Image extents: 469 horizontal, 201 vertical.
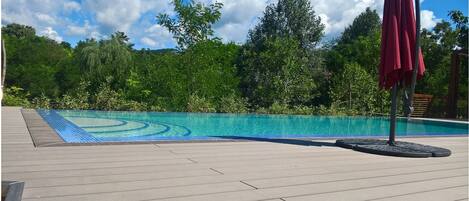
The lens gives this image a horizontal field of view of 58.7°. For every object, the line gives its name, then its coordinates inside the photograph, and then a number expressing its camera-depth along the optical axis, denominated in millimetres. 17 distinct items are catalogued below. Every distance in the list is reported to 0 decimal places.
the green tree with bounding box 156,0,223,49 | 14156
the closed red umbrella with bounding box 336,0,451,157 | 4340
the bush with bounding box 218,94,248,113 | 13992
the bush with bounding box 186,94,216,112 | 13352
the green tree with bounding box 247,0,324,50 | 20516
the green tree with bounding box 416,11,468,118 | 17223
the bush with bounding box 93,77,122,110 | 13055
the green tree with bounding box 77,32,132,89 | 15453
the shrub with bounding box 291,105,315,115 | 14938
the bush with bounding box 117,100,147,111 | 13156
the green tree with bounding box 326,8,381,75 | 18047
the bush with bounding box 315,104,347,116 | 15219
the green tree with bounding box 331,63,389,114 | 15781
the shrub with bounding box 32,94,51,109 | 12580
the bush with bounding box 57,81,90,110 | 12836
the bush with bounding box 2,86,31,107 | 12223
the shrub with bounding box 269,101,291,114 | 14562
